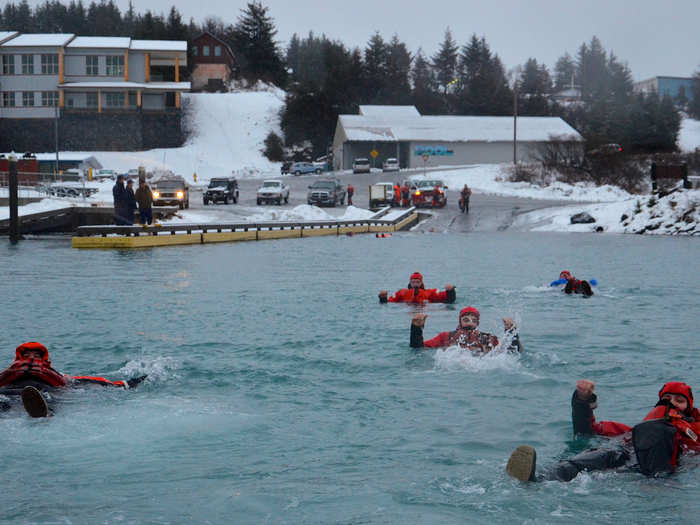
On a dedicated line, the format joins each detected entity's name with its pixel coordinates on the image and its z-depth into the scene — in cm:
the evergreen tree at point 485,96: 10225
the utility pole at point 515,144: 7590
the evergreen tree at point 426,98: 10844
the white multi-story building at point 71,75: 7956
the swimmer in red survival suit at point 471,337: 1200
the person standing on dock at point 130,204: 2963
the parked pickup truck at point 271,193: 5209
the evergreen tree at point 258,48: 10719
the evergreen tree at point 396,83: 10556
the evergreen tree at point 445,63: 13212
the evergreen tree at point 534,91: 10469
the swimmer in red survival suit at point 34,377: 915
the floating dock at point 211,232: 2930
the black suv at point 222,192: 5116
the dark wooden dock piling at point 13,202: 3146
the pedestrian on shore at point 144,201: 2899
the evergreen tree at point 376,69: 10306
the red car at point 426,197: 5162
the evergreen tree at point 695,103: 13575
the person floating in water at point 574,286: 1850
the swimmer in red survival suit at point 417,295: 1745
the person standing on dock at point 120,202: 2919
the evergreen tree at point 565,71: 17729
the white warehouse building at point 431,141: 8306
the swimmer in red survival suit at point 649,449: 749
